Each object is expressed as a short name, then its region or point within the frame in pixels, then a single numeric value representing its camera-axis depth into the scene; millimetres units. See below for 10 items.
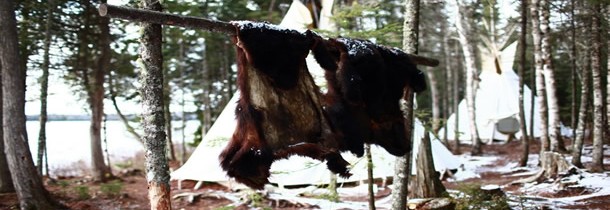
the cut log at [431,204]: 6676
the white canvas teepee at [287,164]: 9344
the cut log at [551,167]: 9102
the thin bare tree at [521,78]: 12422
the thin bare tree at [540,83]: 10430
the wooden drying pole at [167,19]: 2398
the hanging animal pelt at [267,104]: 2740
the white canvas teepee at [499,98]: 19828
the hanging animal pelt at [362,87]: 3098
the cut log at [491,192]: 6992
